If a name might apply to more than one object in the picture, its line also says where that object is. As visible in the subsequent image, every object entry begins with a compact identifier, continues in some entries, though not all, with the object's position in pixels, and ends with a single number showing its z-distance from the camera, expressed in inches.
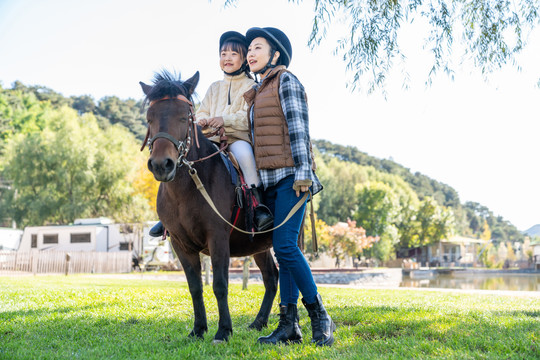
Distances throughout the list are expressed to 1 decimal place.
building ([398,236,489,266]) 2295.3
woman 141.9
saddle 149.8
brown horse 134.7
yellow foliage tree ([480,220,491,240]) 2792.8
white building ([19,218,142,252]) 1091.3
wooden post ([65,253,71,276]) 830.5
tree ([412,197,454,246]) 1927.9
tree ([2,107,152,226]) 1263.5
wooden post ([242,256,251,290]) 461.1
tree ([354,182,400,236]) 1726.1
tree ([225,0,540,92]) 286.0
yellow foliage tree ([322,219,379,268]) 1160.8
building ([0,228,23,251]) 1147.8
